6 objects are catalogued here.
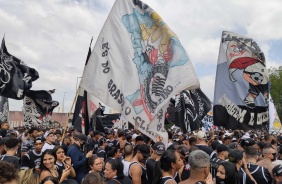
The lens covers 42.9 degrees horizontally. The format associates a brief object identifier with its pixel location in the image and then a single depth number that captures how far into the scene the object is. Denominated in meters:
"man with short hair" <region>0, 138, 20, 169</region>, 6.29
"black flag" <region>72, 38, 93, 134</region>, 8.19
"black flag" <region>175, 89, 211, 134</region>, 11.91
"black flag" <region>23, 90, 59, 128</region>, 12.90
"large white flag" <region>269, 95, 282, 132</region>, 13.26
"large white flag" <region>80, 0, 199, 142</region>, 6.51
